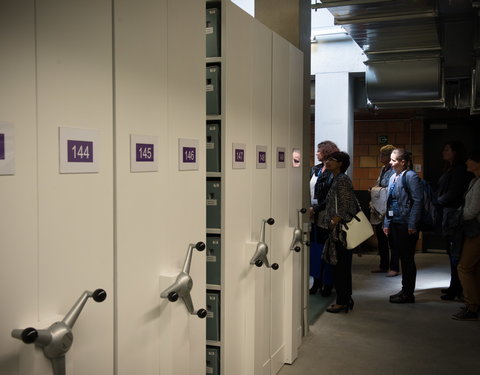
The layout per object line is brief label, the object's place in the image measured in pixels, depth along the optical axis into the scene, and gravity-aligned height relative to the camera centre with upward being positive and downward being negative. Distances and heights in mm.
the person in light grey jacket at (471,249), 4195 -631
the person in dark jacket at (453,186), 4926 -122
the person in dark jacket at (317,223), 4855 -479
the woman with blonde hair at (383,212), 6000 -461
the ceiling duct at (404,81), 5027 +917
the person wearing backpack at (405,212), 4711 -357
